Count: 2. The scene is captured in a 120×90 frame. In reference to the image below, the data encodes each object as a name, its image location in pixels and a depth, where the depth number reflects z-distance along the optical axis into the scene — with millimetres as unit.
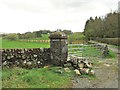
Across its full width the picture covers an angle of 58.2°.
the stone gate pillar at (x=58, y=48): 5431
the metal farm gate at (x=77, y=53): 8653
